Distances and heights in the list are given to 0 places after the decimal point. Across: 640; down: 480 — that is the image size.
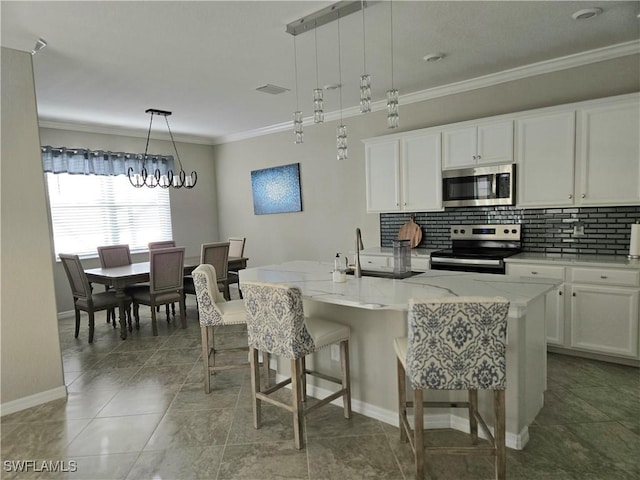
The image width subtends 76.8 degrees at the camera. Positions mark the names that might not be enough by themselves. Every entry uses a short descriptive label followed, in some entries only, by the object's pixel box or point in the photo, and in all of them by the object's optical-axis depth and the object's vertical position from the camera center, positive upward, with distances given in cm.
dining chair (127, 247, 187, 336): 461 -79
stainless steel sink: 292 -50
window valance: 547 +85
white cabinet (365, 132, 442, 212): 436 +38
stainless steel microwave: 389 +18
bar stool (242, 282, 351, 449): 223 -73
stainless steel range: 381 -47
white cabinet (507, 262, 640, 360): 316 -89
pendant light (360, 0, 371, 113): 244 +69
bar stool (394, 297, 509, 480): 176 -64
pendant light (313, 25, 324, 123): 268 +69
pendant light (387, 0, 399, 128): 246 +61
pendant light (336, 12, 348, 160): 282 +47
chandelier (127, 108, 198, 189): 520 +60
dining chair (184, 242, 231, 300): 505 -60
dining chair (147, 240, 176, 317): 602 -42
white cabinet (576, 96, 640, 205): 325 +38
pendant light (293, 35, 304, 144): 292 +63
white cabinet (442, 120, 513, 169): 385 +59
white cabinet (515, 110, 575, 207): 353 +38
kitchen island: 219 -76
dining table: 448 -68
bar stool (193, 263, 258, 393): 294 -71
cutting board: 482 -30
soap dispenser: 273 -43
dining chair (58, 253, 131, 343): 446 -88
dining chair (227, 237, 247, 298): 595 -55
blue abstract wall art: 621 +36
